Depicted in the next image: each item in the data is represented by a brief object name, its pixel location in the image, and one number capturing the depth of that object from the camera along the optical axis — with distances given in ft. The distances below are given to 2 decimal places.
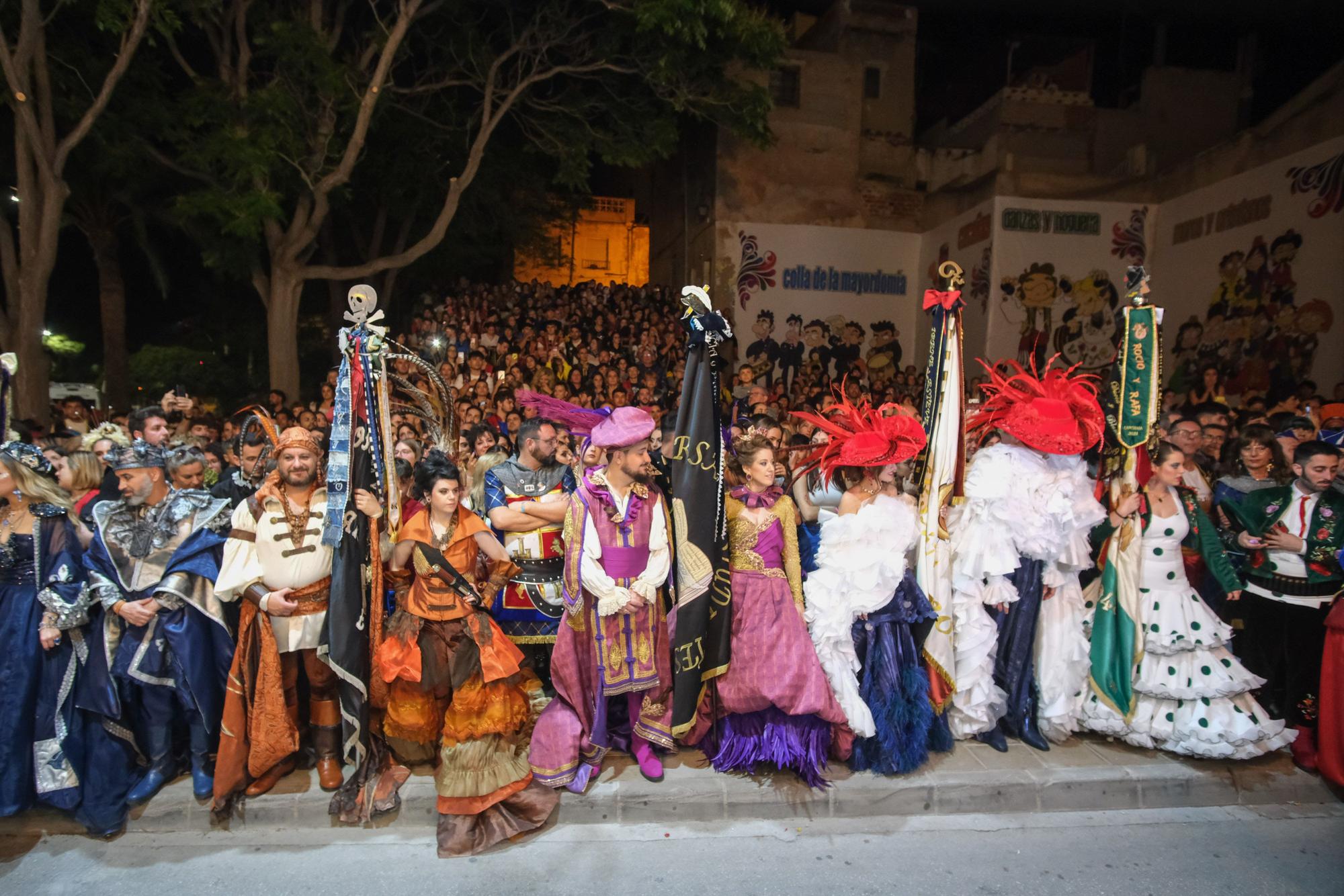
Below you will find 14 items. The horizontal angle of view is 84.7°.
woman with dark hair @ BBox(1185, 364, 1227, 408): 33.68
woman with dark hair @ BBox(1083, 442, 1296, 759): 13.56
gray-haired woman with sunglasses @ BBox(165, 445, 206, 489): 13.32
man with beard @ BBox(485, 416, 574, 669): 14.42
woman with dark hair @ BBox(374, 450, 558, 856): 12.10
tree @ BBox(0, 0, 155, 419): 28.48
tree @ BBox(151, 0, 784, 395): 33.99
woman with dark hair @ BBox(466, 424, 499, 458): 19.79
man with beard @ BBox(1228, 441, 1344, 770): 13.91
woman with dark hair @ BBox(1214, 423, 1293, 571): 16.19
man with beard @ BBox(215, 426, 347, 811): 12.21
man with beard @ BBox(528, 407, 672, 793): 12.59
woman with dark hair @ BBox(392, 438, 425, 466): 17.79
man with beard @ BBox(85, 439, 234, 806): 12.08
